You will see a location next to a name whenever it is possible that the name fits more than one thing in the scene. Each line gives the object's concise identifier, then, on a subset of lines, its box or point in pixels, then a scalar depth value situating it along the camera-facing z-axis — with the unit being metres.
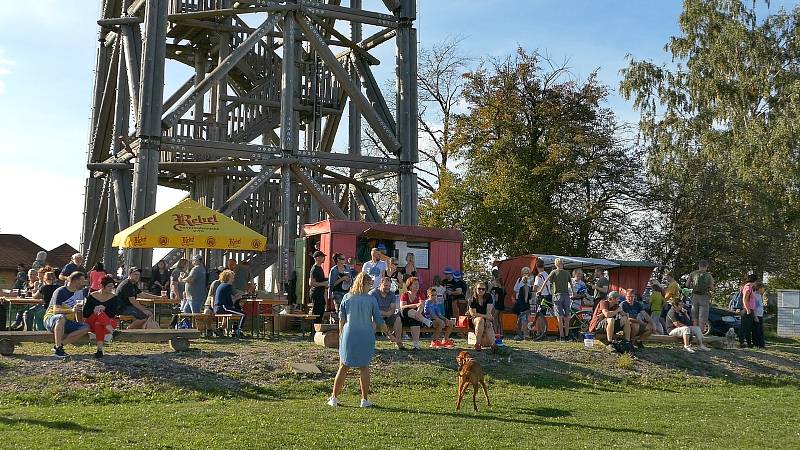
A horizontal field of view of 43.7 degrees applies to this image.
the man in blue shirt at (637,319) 19.11
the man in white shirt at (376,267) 18.61
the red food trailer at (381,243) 21.78
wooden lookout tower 25.09
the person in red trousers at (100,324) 14.49
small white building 29.16
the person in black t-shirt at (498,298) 20.84
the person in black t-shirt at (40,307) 17.33
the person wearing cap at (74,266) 18.95
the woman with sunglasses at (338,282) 18.80
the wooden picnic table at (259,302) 19.55
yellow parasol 18.89
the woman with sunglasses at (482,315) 17.42
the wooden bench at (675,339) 19.31
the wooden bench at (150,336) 14.70
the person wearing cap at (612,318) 18.77
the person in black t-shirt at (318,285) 19.12
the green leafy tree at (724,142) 36.94
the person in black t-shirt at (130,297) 16.84
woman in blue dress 12.77
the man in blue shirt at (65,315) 14.35
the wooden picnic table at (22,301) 18.32
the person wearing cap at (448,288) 21.23
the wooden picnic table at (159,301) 18.86
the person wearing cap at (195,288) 18.81
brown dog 12.82
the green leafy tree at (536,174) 37.03
